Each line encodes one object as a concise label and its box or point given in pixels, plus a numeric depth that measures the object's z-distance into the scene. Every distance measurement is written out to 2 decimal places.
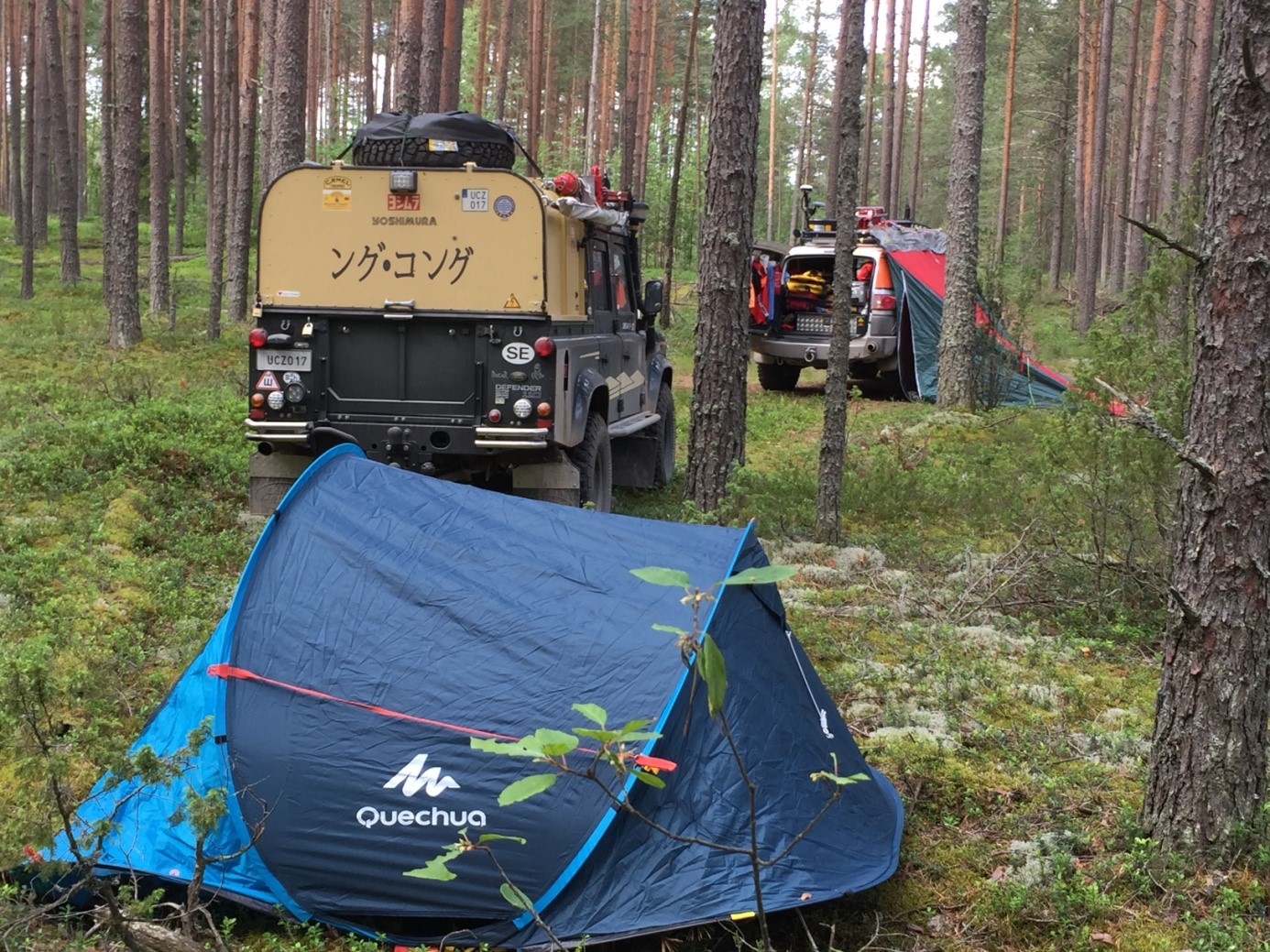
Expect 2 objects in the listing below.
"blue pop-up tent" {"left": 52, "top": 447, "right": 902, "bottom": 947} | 3.81
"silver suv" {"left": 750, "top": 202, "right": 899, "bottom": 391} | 17.31
